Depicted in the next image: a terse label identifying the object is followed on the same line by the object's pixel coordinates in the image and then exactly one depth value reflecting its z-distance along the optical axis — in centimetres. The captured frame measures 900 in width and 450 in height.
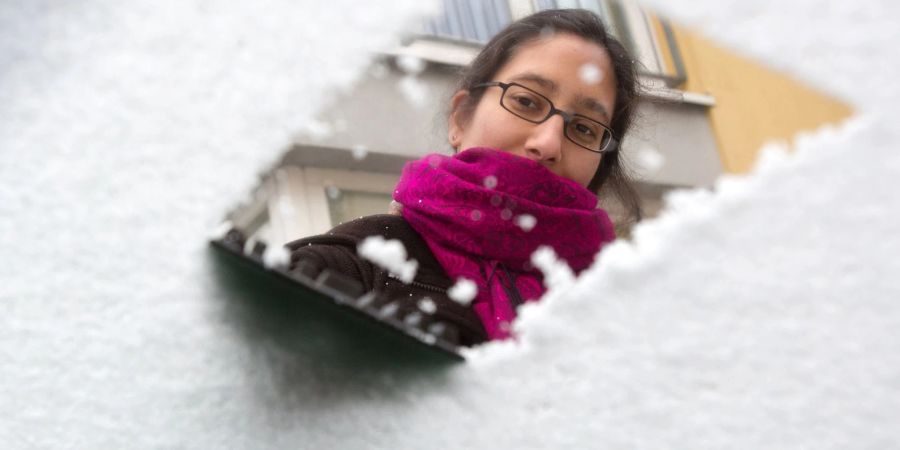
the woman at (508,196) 49
